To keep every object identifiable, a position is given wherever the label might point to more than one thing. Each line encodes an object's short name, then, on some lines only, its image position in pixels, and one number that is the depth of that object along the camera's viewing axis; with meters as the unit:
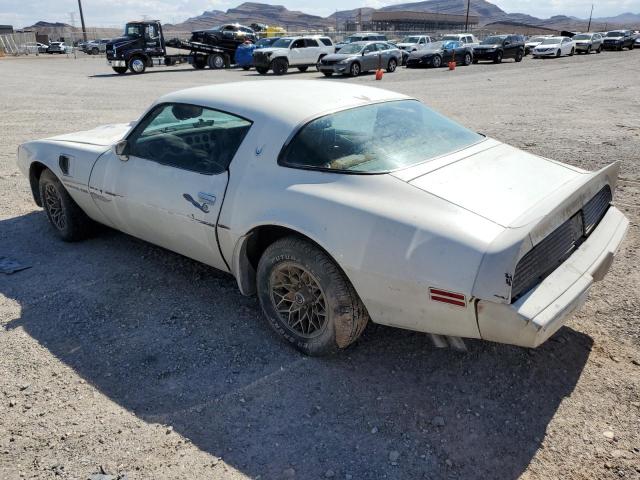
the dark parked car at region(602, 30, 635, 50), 39.66
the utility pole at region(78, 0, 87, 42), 58.20
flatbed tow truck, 25.48
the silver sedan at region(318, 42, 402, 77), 22.39
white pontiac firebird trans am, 2.37
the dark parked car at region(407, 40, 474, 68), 26.42
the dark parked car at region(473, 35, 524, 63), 28.59
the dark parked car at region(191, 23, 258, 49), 29.28
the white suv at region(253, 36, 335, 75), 24.73
